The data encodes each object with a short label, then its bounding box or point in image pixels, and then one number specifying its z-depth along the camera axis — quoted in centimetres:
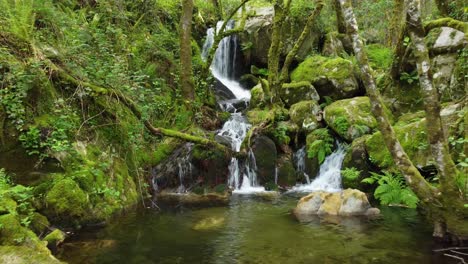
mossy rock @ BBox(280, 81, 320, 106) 1380
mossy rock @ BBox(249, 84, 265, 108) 1435
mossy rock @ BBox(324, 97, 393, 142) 1139
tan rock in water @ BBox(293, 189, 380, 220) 812
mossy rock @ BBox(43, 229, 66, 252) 571
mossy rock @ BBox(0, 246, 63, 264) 421
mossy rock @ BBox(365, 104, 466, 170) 861
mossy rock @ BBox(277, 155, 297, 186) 1168
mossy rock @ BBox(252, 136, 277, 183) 1171
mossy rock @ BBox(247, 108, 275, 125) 1241
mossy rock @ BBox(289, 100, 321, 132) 1258
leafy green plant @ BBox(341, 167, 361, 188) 995
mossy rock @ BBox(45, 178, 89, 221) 638
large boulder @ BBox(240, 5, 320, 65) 1725
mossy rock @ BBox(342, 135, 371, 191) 1013
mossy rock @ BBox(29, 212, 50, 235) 583
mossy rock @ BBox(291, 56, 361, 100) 1361
